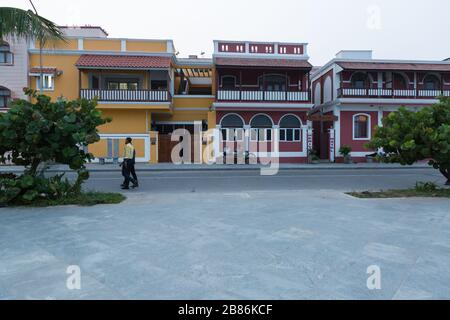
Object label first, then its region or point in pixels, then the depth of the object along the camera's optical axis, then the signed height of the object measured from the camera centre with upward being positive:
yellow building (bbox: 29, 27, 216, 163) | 26.12 +4.83
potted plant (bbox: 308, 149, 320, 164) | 27.14 -0.31
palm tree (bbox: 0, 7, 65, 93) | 8.20 +2.85
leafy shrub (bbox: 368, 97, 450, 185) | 10.13 +0.46
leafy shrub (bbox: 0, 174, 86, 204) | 8.84 -0.88
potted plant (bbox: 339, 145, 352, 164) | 27.36 +0.04
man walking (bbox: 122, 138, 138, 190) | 12.73 -0.31
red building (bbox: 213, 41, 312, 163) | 27.00 +3.48
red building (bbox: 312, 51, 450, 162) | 28.00 +4.63
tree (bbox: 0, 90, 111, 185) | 8.72 +0.51
